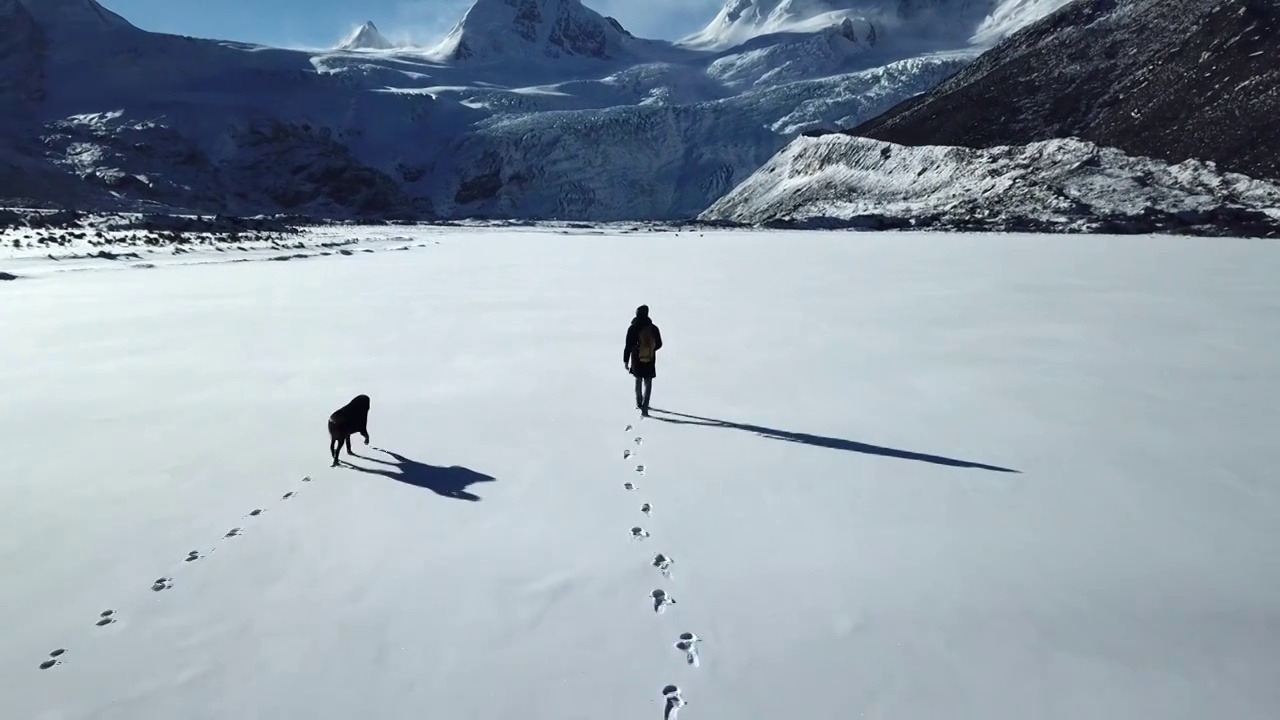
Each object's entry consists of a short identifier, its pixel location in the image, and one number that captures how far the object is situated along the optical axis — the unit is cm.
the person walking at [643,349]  951
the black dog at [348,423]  780
